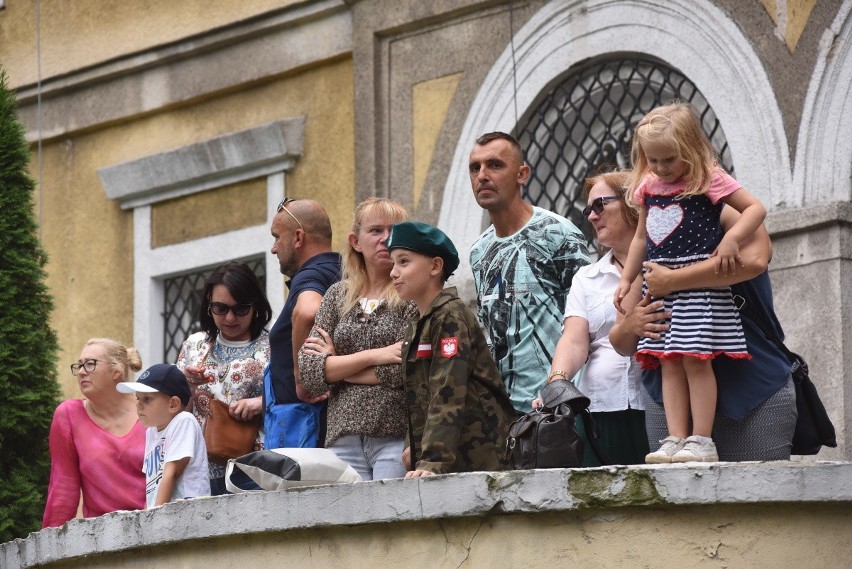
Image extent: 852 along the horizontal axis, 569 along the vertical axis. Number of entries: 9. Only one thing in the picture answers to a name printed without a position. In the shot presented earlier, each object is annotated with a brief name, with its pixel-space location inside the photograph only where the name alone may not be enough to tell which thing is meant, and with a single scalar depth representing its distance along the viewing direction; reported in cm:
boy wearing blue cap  1370
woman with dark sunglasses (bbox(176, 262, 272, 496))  1469
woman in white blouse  1188
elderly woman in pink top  1484
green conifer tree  1692
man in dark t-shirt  1329
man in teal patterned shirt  1260
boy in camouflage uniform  1118
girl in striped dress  1066
